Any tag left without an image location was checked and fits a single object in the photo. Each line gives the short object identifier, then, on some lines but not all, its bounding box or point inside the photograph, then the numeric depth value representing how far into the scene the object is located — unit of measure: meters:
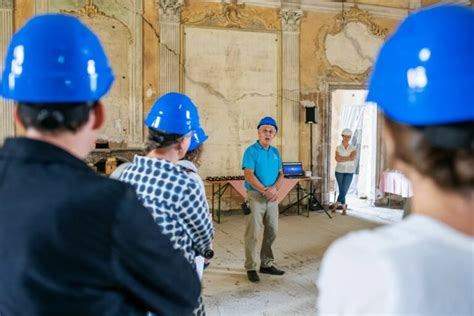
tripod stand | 8.36
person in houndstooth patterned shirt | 1.68
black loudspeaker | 8.19
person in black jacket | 0.89
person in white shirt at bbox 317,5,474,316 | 0.68
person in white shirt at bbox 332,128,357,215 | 8.24
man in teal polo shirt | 4.48
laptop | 7.65
